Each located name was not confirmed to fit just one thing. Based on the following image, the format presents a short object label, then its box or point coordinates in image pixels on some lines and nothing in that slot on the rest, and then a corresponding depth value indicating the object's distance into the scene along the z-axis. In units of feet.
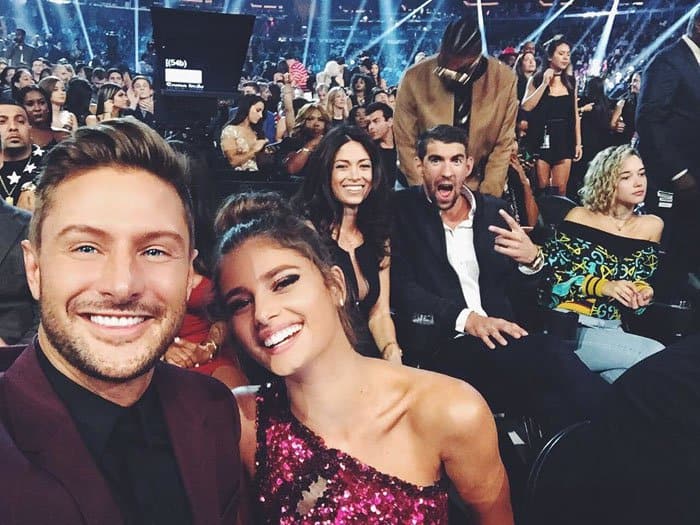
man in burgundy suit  3.12
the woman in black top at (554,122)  15.65
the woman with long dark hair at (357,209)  8.18
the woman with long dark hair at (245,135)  13.70
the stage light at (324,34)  65.92
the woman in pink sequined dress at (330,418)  4.13
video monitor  12.19
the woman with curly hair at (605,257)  7.67
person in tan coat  10.05
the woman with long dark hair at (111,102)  18.78
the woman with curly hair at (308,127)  13.82
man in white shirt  6.79
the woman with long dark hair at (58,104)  17.46
